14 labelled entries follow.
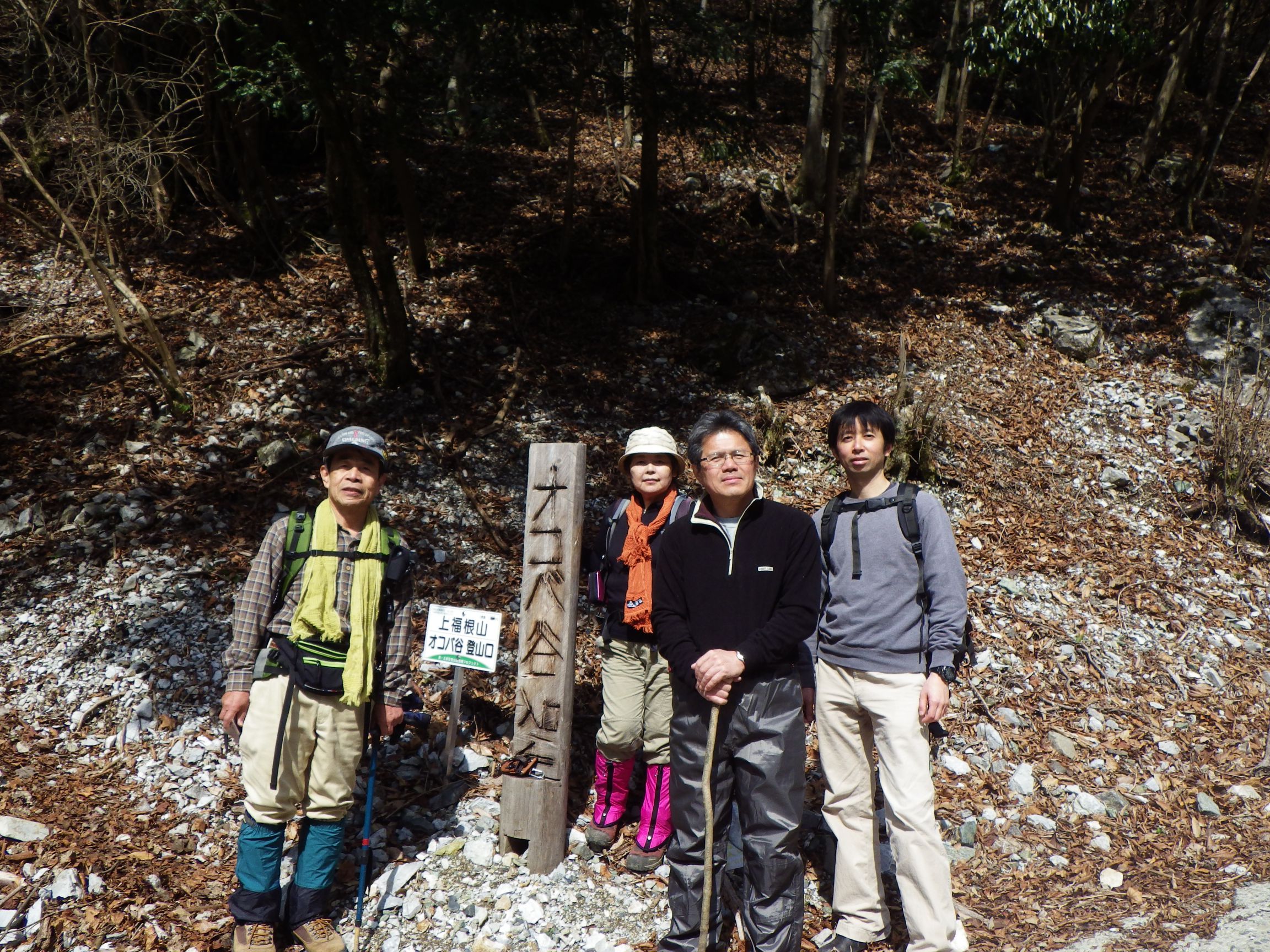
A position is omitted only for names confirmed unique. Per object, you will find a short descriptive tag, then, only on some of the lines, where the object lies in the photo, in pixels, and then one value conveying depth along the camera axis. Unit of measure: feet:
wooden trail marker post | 12.28
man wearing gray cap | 10.37
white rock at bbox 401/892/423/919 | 11.66
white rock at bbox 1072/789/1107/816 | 14.42
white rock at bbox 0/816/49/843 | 11.87
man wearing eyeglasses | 9.87
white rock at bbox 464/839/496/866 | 12.49
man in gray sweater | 10.19
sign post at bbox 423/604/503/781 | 12.83
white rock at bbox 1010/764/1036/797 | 14.83
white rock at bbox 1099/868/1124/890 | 12.83
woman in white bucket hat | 12.19
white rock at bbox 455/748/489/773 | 14.42
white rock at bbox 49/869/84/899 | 11.18
